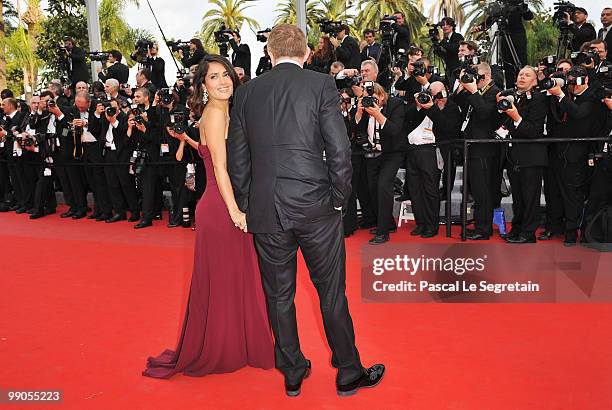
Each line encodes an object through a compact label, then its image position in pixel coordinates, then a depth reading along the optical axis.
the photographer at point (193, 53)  8.40
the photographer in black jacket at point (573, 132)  5.16
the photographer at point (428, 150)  5.74
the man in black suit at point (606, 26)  6.78
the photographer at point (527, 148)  5.33
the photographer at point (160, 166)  6.92
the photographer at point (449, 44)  7.91
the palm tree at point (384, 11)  26.70
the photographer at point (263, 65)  9.06
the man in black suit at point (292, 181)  2.44
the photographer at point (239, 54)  8.86
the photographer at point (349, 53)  8.04
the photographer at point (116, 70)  9.16
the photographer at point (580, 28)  7.11
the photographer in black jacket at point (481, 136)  5.50
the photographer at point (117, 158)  7.21
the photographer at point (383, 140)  5.69
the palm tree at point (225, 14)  33.28
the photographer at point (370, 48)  8.26
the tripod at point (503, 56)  8.02
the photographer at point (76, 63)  9.87
